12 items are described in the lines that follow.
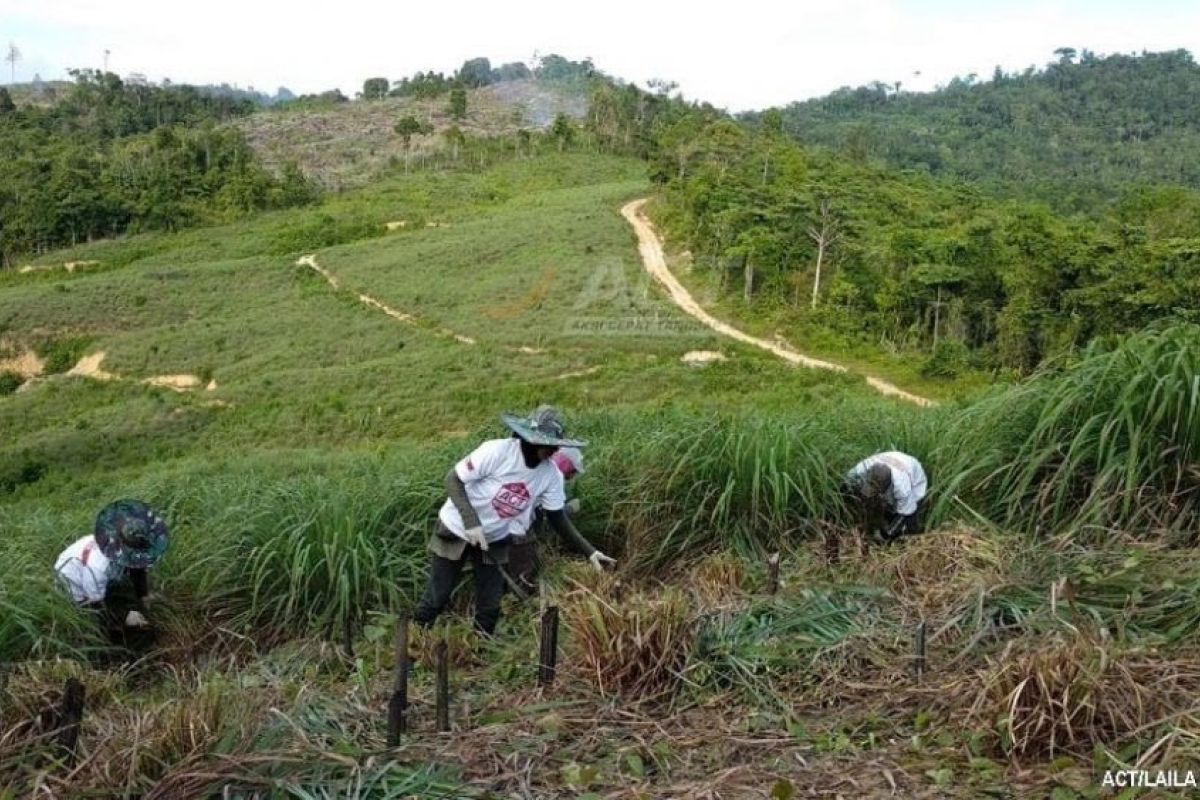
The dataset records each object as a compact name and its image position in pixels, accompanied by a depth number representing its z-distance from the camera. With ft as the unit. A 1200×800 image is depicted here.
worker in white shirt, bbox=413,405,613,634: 14.79
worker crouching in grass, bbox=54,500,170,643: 15.43
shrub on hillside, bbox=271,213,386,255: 154.92
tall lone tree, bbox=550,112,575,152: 212.23
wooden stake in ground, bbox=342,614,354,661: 12.86
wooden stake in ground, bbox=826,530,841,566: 14.02
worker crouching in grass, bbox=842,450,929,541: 15.51
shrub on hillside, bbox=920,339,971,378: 77.77
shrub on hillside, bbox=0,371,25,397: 113.39
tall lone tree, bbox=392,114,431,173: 213.87
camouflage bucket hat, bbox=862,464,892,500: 15.78
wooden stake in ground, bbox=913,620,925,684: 9.42
